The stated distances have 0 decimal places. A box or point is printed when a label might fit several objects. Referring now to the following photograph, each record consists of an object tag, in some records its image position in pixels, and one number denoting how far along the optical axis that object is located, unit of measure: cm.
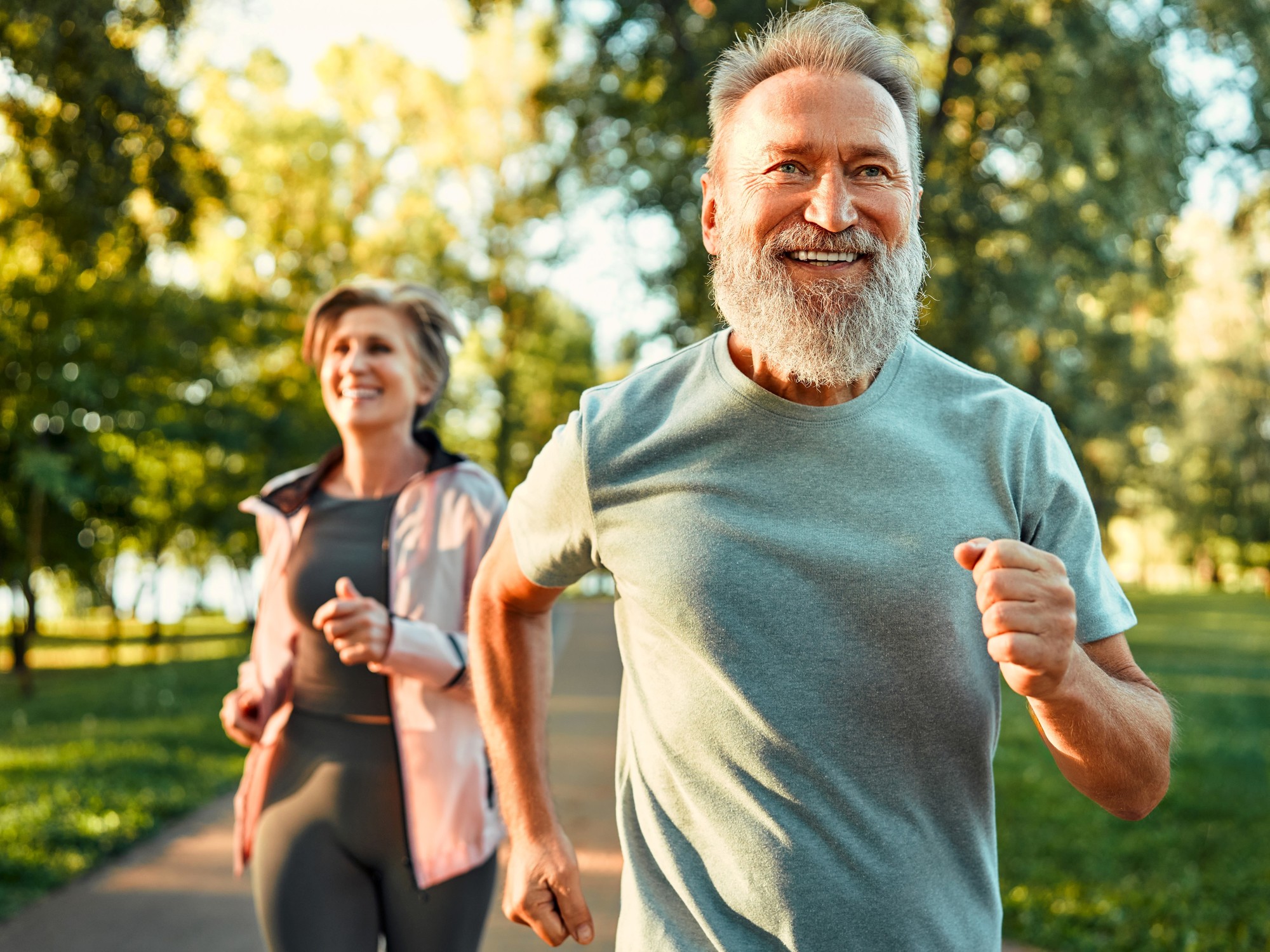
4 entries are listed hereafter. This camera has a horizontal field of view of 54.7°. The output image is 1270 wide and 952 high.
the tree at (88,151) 761
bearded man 183
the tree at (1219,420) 2777
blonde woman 313
